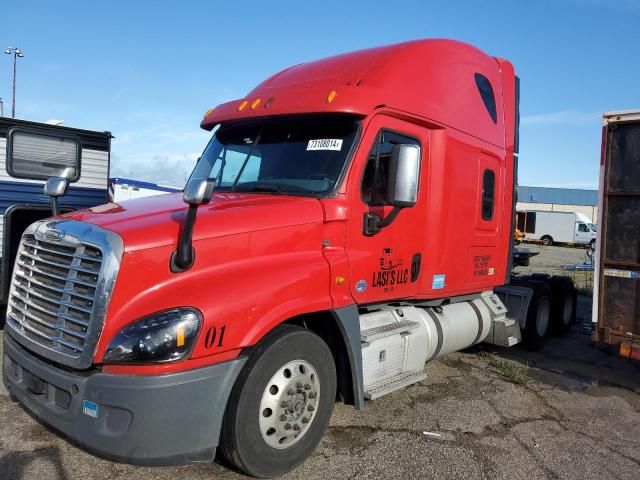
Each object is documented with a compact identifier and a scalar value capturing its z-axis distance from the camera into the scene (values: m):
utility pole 32.36
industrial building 74.58
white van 39.47
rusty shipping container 5.76
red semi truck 3.11
